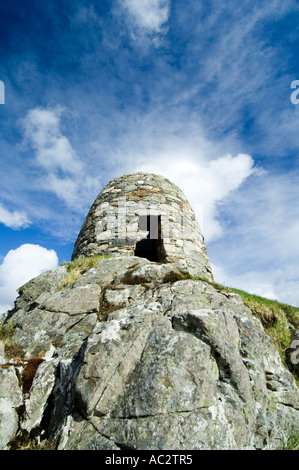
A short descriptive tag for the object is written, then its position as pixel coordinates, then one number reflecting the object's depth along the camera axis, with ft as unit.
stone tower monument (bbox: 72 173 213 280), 26.73
